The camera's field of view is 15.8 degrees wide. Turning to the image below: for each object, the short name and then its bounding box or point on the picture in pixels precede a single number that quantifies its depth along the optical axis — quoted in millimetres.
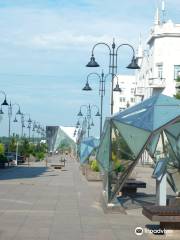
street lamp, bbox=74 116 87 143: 85419
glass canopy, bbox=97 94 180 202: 18406
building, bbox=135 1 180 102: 82562
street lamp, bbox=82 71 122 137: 37712
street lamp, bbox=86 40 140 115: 30195
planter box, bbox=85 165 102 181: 37344
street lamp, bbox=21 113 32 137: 92762
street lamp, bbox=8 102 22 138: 70725
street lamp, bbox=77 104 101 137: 67688
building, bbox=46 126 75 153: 169225
